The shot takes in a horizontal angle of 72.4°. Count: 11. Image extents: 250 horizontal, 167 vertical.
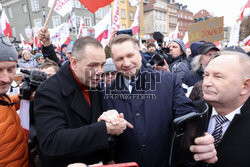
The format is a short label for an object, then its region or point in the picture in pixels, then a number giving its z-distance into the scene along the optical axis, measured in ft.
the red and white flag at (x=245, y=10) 16.14
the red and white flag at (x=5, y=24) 22.69
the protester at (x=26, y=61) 21.52
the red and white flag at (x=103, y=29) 20.65
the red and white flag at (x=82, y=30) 27.37
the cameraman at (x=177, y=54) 13.37
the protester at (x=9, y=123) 4.85
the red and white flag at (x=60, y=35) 30.81
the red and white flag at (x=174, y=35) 35.15
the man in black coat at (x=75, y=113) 4.04
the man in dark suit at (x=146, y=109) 5.13
